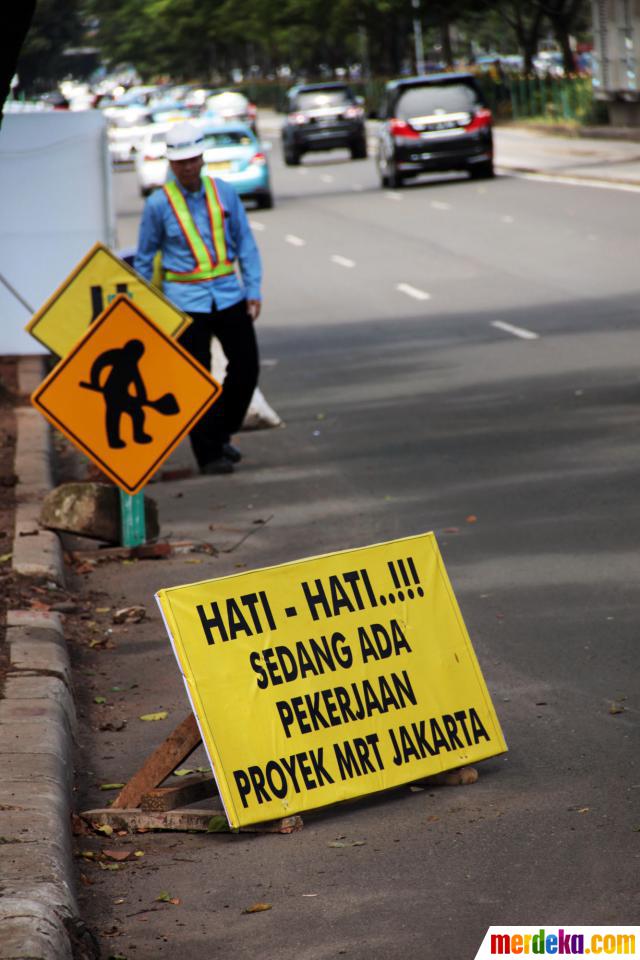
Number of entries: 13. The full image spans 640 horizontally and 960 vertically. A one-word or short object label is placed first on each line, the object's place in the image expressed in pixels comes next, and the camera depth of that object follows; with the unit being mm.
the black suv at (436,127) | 73000
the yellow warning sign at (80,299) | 17781
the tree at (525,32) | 122187
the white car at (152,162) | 81937
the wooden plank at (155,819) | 10828
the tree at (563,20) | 114812
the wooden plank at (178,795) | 10914
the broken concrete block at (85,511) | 18437
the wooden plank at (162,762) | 10836
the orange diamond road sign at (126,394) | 16344
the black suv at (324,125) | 100000
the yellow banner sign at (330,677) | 10586
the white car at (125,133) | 131750
